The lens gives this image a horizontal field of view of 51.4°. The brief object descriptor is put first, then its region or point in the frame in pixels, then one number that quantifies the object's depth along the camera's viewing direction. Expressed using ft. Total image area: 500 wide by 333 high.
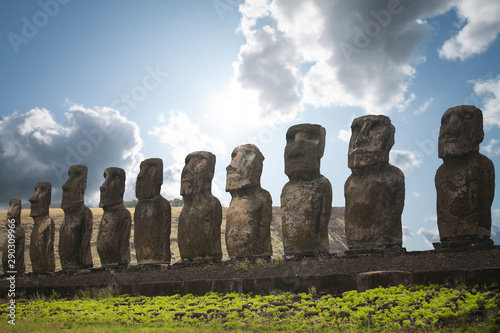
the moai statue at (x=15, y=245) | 60.90
